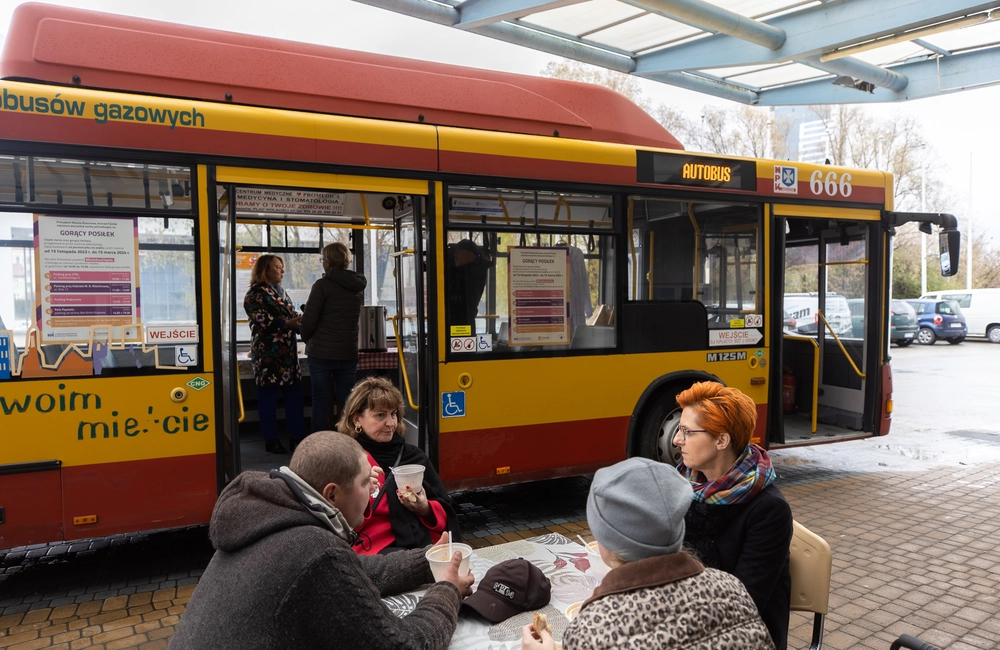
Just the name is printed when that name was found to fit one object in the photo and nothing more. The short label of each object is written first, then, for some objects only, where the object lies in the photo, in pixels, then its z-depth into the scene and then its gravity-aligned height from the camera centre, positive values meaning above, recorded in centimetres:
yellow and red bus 397 +41
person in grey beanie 152 -64
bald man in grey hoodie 163 -66
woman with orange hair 237 -70
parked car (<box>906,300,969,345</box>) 2500 -71
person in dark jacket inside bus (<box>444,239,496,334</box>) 505 +23
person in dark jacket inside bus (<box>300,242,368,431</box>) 582 -10
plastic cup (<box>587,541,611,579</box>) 196 -74
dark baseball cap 219 -92
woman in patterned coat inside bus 621 -26
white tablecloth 209 -98
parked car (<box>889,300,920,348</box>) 2430 -71
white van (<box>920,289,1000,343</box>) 2608 -27
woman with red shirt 301 -81
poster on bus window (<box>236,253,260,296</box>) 750 +50
